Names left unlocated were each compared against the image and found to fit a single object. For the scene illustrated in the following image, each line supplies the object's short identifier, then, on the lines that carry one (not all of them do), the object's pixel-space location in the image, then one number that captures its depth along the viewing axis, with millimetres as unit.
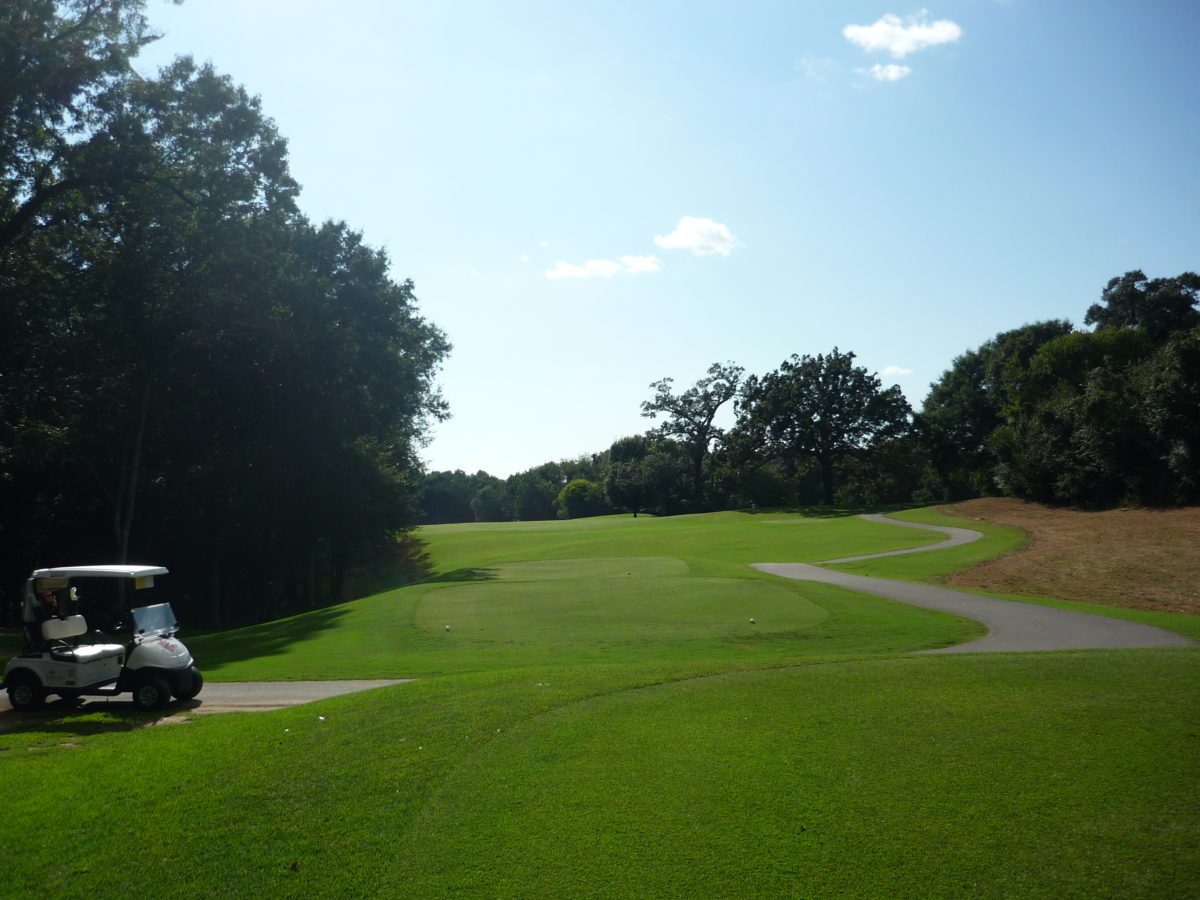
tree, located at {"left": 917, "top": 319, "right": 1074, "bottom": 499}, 79438
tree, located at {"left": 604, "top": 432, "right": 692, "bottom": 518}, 92125
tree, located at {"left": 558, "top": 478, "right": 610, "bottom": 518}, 107500
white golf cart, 12375
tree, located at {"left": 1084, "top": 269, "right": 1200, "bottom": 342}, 74875
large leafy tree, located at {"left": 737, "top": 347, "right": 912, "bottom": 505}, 72375
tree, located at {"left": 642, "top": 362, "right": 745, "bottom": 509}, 86500
